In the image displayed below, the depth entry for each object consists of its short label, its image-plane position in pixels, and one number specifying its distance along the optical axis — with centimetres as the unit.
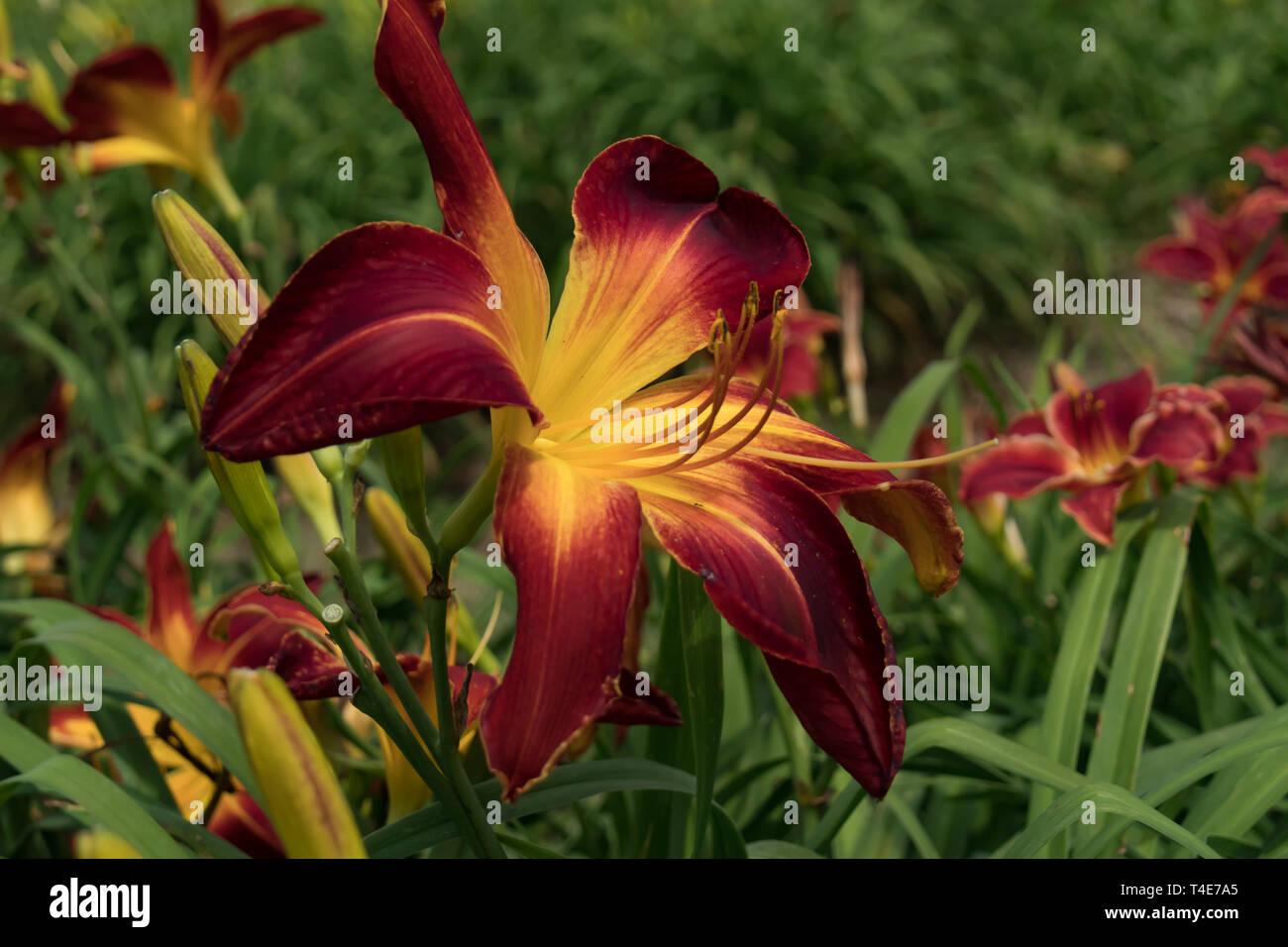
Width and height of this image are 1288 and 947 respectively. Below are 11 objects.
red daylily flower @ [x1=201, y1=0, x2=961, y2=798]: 51
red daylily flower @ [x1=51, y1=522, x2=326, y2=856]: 63
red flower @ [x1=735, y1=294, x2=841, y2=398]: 89
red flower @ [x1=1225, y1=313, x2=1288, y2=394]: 82
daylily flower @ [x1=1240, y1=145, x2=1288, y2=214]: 87
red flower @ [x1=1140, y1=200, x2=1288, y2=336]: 93
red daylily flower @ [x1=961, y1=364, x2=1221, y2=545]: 74
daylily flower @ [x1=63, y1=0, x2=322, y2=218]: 82
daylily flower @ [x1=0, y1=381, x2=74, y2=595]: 90
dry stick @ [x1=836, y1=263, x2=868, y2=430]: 93
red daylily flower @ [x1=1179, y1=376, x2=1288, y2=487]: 79
